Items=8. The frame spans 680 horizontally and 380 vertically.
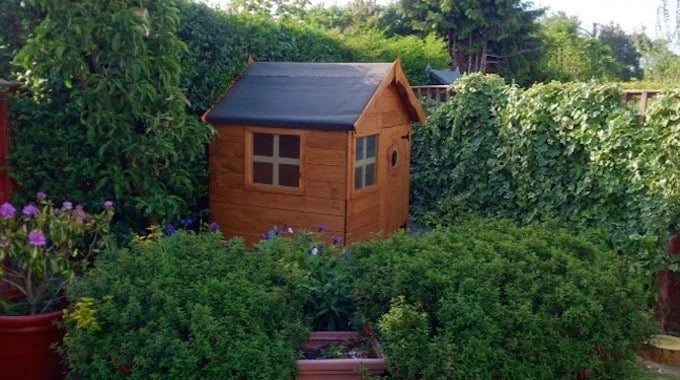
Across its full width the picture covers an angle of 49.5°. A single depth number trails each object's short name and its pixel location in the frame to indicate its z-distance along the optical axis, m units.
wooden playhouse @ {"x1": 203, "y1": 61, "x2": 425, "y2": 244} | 7.16
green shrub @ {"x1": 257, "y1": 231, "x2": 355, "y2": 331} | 4.86
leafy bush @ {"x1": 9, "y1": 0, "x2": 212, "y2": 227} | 6.05
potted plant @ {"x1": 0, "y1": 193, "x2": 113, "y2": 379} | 4.53
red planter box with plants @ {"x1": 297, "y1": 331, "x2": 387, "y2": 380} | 4.19
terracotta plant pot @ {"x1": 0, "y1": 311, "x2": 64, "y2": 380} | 4.50
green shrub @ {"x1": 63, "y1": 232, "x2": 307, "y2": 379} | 3.88
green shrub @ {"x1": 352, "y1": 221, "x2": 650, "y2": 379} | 4.11
